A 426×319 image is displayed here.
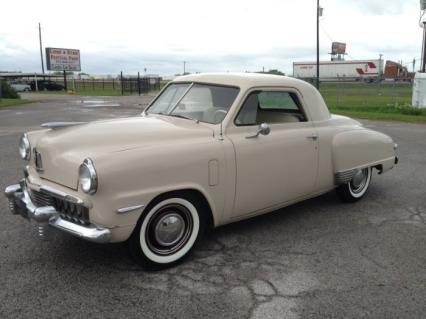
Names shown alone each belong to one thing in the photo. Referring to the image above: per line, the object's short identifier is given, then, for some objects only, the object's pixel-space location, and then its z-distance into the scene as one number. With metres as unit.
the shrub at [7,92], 27.91
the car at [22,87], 48.52
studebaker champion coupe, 3.23
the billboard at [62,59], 45.66
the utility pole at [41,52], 64.15
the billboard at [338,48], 75.82
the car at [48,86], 49.31
